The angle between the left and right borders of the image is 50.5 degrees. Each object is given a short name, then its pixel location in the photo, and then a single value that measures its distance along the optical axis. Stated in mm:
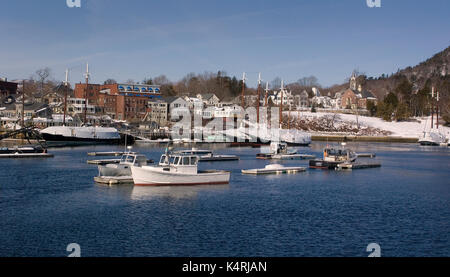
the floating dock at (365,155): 86394
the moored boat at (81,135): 104875
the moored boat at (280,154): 81250
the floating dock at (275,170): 57219
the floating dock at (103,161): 63812
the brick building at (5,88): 190925
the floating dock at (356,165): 65250
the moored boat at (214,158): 74250
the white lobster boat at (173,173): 43031
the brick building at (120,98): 165500
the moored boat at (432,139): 132125
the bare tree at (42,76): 189250
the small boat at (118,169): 46781
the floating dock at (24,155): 68000
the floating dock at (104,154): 76956
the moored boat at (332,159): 66250
